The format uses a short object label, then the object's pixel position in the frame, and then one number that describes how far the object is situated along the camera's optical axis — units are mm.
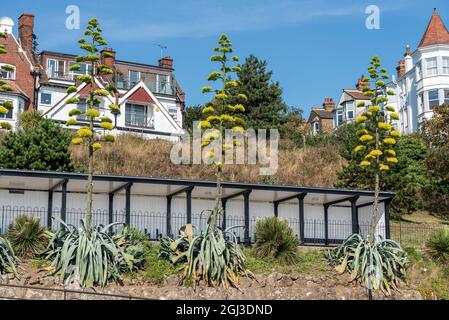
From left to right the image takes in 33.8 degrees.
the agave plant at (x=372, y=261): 27547
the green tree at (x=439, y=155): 43250
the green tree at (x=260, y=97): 59156
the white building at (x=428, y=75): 62656
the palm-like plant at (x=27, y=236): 26094
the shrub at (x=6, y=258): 24266
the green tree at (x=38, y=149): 35125
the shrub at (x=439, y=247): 31202
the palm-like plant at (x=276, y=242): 28922
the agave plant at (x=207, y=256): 25812
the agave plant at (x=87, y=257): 24438
